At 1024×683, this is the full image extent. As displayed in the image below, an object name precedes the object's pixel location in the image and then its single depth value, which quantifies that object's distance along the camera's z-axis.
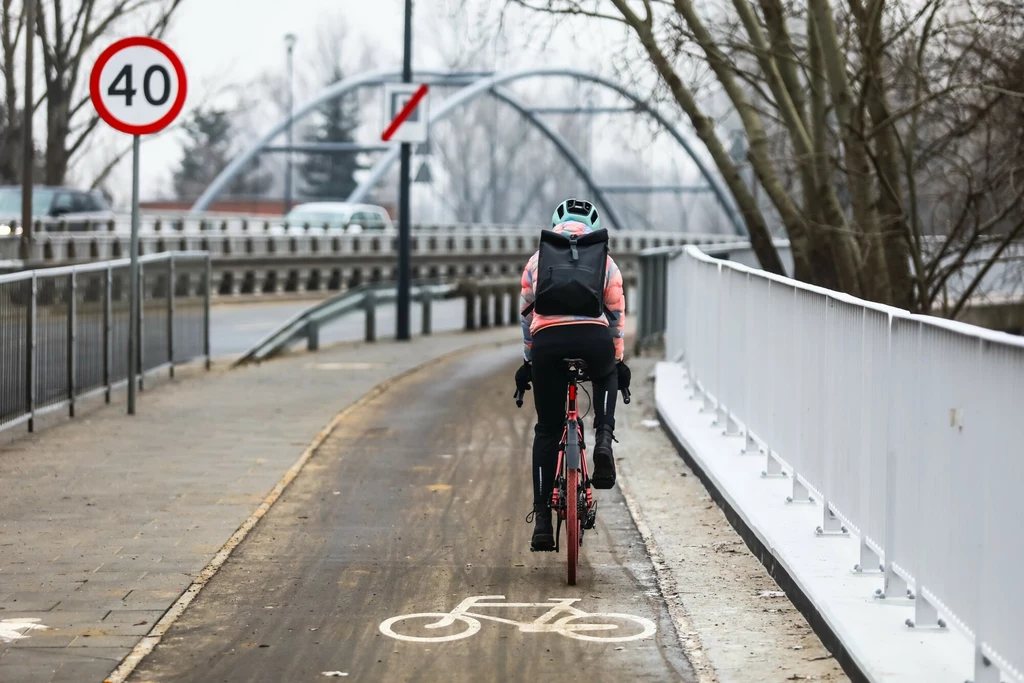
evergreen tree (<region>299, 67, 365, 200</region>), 115.81
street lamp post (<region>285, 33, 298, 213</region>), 74.19
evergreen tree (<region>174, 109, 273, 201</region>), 120.44
